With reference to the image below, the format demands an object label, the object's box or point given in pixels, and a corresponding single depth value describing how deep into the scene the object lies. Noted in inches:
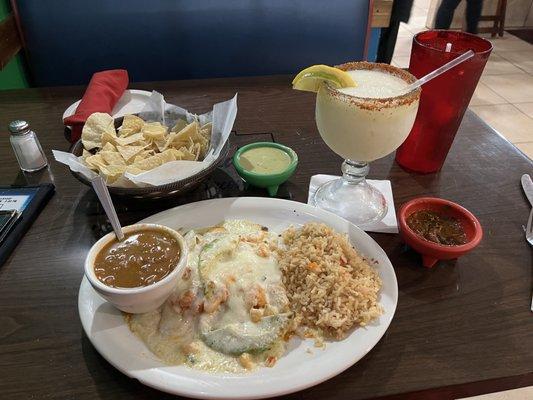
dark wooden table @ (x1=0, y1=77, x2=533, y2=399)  33.4
